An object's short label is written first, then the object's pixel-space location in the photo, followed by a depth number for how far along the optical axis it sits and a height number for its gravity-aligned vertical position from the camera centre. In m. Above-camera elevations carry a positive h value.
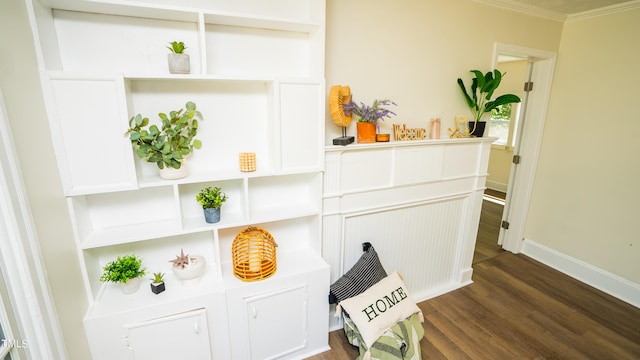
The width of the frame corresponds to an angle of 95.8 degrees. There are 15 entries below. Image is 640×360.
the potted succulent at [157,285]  1.52 -0.90
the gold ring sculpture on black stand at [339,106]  1.75 +0.03
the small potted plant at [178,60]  1.36 +0.23
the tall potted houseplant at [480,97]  2.30 +0.13
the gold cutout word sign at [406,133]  2.13 -0.15
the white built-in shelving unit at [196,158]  1.28 -0.24
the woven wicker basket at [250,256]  1.65 -0.82
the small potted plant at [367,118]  1.92 -0.04
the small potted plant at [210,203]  1.57 -0.49
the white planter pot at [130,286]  1.50 -0.90
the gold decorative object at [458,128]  2.42 -0.13
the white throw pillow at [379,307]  1.77 -1.22
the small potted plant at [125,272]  1.44 -0.80
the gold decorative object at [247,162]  1.59 -0.27
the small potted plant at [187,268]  1.56 -0.83
